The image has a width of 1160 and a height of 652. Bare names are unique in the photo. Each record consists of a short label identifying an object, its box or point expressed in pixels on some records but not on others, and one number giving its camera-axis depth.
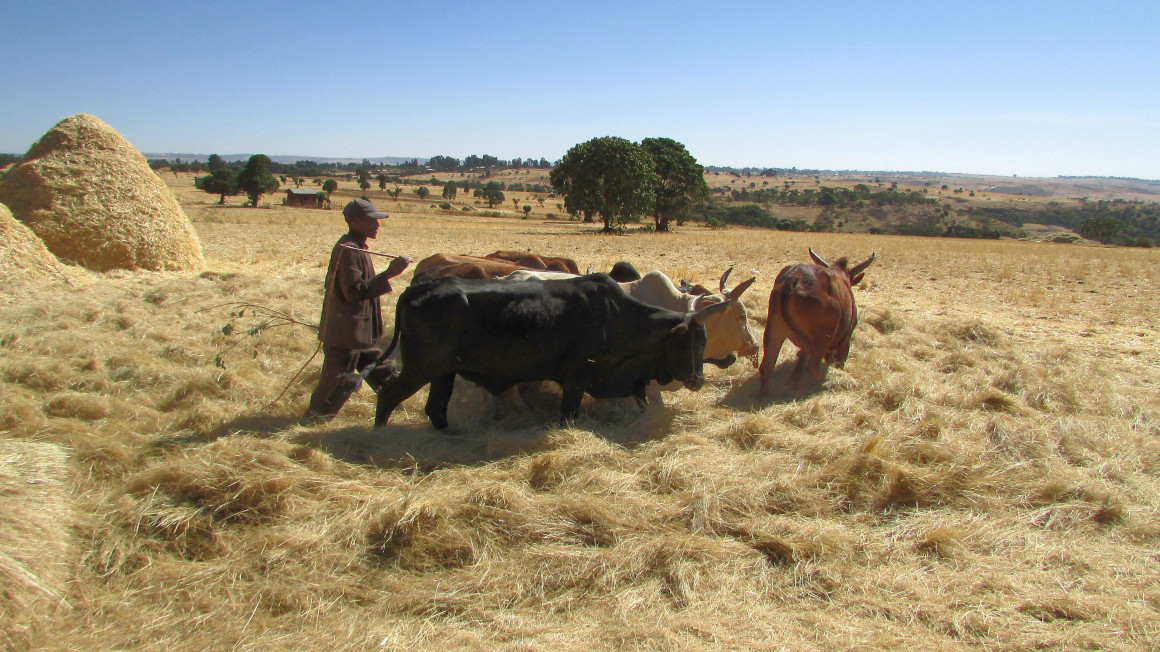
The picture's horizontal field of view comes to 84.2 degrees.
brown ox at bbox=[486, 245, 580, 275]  8.05
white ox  6.24
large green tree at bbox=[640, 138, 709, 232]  40.19
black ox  4.80
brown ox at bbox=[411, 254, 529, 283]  6.89
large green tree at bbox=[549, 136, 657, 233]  35.94
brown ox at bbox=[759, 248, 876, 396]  5.98
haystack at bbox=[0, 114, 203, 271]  11.09
